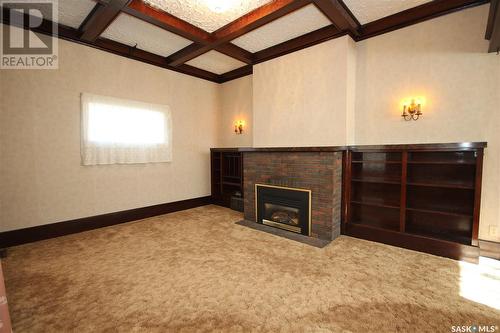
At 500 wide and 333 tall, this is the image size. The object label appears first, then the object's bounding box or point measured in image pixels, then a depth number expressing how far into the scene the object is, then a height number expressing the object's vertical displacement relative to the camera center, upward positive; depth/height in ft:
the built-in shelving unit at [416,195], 9.11 -1.66
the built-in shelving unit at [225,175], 17.78 -1.38
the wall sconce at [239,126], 17.90 +2.57
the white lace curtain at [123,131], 12.45 +1.56
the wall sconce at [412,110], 10.30 +2.31
